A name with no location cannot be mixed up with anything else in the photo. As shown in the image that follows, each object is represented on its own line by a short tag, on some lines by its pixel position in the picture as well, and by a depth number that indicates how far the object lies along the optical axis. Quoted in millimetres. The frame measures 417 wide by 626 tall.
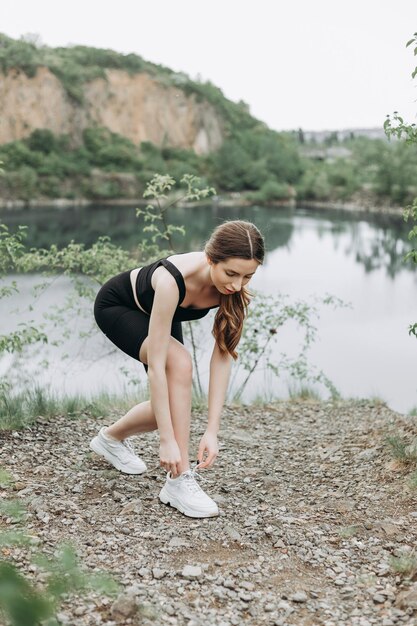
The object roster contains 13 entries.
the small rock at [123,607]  2190
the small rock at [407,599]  2340
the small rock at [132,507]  3201
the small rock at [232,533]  2982
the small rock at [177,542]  2873
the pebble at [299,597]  2457
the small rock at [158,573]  2576
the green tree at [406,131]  3953
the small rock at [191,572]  2584
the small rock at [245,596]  2455
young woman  2881
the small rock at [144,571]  2588
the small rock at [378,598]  2438
